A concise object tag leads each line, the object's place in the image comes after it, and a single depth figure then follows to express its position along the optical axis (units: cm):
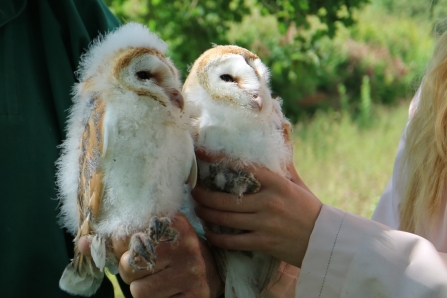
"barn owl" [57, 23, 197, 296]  123
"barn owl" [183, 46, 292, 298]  136
